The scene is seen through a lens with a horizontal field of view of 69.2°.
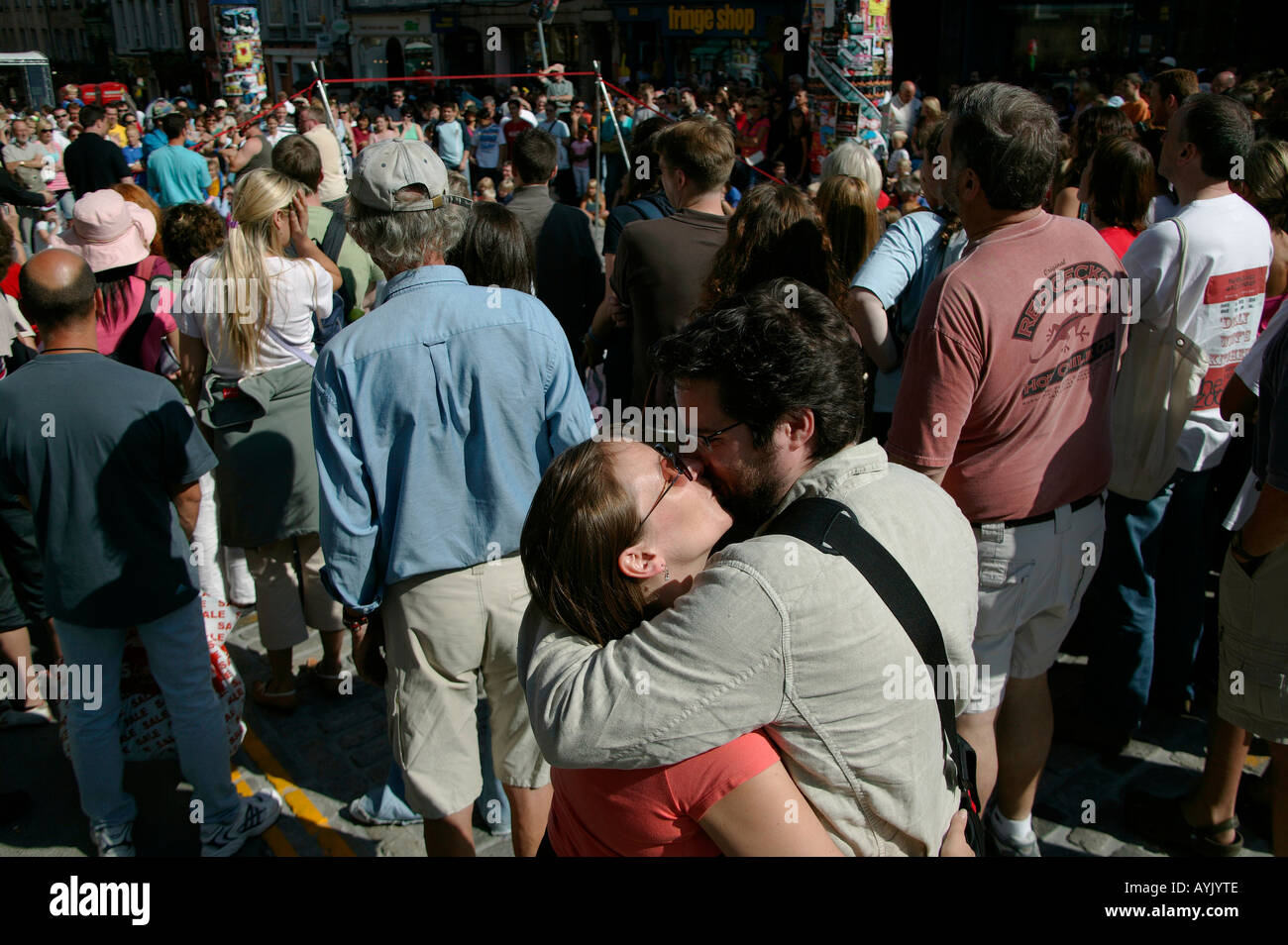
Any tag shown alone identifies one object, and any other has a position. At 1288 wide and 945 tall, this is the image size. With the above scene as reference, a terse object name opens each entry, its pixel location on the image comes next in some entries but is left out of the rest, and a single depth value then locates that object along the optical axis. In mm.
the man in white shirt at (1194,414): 2961
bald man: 2785
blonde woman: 3621
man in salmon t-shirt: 2334
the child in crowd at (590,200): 14712
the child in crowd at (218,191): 11094
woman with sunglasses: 1383
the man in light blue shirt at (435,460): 2420
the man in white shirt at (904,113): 12812
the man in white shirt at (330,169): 6547
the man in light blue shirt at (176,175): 9359
